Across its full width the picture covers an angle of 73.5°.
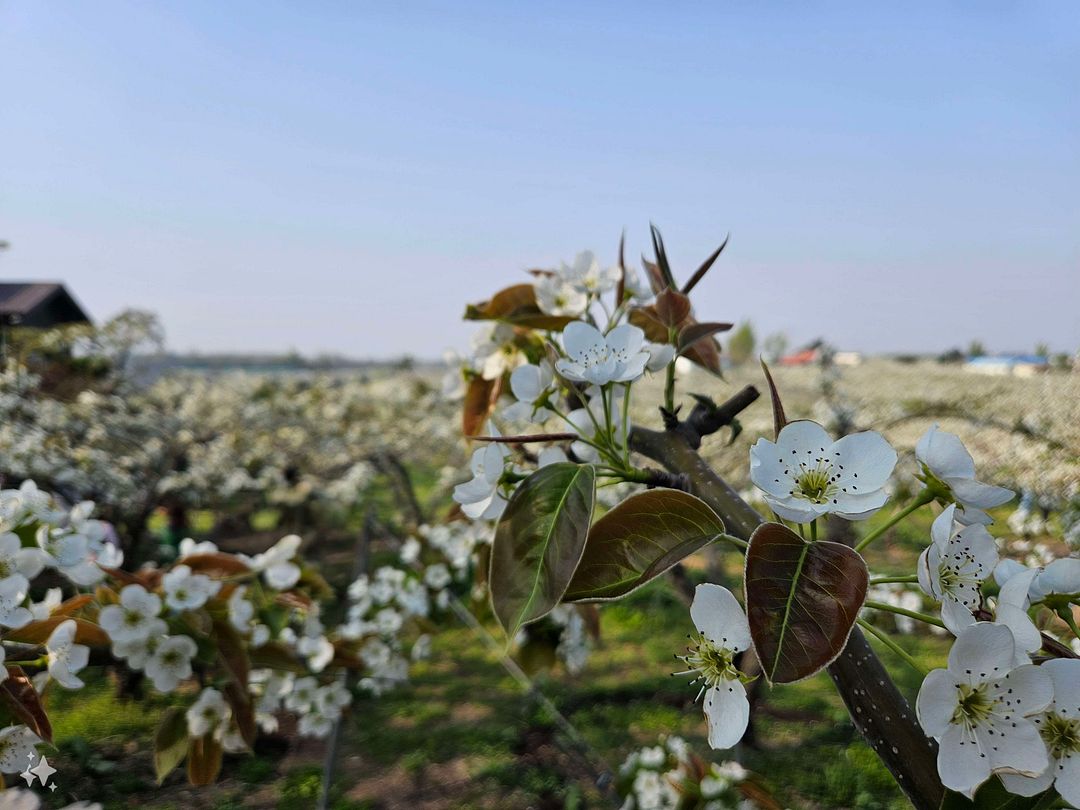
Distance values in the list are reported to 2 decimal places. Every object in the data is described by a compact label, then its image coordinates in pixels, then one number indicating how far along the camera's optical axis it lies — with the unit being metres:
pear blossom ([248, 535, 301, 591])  0.55
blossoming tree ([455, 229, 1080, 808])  0.16
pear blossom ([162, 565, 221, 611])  0.46
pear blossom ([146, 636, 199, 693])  0.44
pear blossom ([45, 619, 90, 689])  0.30
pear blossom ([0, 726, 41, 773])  0.28
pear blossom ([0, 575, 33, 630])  0.29
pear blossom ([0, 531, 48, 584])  0.31
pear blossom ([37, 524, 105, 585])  0.36
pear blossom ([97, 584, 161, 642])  0.42
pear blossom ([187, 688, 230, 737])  0.48
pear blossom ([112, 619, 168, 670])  0.43
